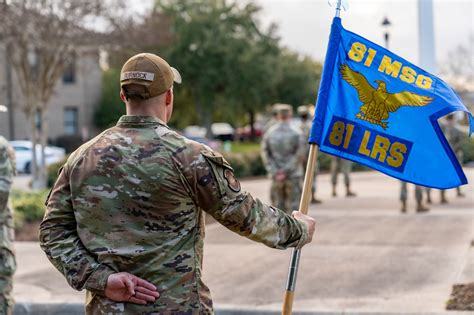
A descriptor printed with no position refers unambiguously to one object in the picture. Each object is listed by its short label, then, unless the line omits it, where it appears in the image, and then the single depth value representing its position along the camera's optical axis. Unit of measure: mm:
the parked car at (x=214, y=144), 38350
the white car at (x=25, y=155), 36344
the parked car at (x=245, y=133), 67894
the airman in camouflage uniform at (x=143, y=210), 3537
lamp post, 19531
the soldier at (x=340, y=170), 19031
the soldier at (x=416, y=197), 15492
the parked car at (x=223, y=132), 66375
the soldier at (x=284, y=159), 13516
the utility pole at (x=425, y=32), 13086
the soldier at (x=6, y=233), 6293
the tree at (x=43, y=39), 20953
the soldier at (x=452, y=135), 17156
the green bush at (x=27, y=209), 14641
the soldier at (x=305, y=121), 17014
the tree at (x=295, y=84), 60562
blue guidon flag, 4488
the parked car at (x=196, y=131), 57100
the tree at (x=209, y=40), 49438
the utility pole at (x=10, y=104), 37319
